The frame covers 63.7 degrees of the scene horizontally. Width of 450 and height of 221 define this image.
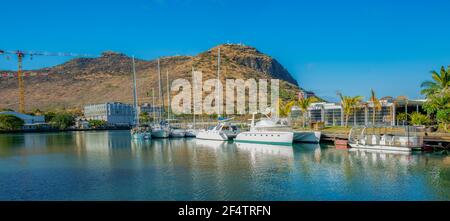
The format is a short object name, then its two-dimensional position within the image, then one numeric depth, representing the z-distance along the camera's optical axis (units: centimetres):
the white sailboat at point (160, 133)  8619
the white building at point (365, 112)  6844
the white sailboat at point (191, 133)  8950
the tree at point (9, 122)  16250
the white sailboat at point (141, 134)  8448
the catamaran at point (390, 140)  4575
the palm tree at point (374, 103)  6468
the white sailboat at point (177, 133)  8801
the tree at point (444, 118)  5063
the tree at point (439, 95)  5271
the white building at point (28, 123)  18618
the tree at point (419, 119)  6231
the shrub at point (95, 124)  19686
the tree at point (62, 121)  18800
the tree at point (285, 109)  8356
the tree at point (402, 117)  6594
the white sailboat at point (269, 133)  5962
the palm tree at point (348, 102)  6900
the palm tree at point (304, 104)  7754
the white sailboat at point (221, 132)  7388
